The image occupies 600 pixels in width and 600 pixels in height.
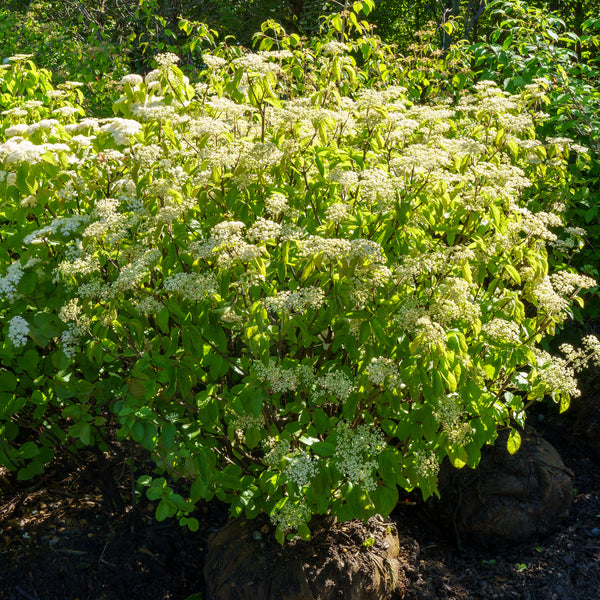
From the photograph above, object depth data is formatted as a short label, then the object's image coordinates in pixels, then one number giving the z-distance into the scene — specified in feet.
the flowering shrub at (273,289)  7.46
